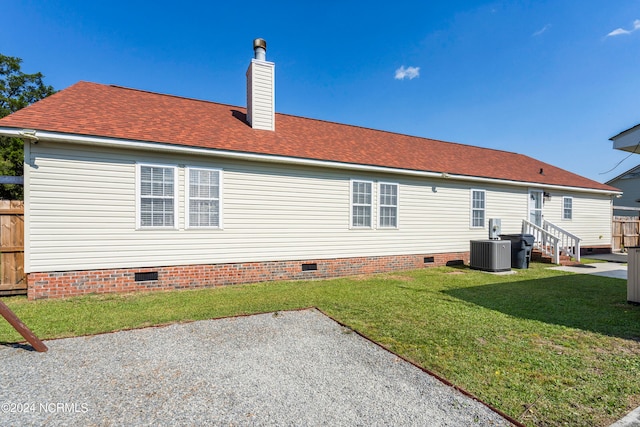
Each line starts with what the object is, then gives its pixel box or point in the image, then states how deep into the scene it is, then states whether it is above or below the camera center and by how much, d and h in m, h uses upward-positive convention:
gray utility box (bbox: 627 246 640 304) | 5.86 -1.18
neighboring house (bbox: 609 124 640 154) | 8.85 +2.36
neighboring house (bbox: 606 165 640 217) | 20.36 +1.86
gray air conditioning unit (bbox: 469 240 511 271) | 10.06 -1.39
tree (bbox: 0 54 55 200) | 26.47 +12.36
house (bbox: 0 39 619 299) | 6.57 +0.49
